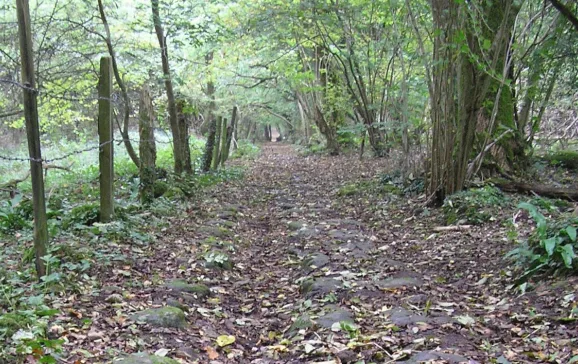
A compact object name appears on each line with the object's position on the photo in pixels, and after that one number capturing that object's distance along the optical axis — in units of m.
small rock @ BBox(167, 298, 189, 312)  3.91
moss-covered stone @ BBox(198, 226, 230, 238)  6.38
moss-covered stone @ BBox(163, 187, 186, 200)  7.93
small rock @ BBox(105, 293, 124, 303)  3.83
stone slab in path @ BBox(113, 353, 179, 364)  2.74
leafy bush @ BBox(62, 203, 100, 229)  5.57
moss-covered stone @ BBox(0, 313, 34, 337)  2.83
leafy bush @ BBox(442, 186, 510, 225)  5.97
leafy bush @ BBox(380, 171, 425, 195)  8.39
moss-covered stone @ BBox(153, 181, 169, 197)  7.90
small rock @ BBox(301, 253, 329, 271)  5.08
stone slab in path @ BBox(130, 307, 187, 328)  3.50
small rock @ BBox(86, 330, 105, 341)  3.13
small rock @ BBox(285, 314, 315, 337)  3.57
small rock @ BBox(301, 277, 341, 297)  4.33
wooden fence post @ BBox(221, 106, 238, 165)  13.98
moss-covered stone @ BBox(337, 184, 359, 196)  9.47
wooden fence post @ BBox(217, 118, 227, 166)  13.76
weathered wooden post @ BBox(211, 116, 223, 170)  12.69
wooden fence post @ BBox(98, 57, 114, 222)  5.10
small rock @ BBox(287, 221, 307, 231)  6.93
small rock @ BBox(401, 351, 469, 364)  2.80
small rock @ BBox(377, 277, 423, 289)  4.38
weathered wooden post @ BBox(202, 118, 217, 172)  12.00
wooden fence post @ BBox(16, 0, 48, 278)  3.41
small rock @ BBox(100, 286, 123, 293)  4.02
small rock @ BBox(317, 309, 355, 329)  3.58
